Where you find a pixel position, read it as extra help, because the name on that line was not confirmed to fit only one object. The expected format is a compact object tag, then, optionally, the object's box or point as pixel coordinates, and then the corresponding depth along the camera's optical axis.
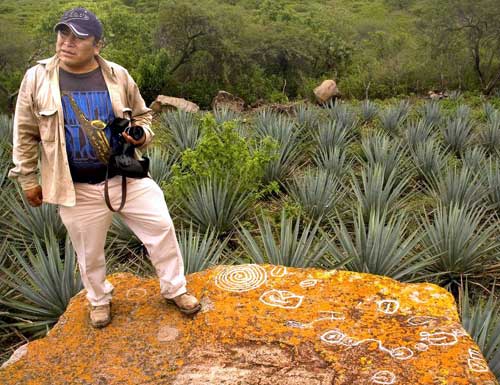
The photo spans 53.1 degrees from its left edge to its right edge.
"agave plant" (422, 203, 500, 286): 3.75
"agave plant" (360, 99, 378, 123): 9.19
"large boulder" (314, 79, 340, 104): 16.03
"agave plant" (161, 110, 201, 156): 6.92
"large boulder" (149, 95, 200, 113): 13.44
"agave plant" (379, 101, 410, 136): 8.00
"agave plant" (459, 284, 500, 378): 2.49
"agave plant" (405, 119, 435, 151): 6.69
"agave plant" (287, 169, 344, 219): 4.75
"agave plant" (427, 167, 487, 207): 4.70
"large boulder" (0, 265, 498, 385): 2.12
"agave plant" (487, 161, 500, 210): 4.89
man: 2.30
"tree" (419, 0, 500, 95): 14.75
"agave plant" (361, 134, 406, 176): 5.64
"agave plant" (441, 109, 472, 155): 7.04
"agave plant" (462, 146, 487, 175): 5.59
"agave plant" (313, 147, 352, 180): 5.63
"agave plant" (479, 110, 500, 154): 6.89
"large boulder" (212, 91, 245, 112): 14.61
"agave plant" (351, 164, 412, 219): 4.66
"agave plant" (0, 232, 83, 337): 3.29
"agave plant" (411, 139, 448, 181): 5.68
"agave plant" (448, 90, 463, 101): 12.23
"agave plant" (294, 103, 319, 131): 7.87
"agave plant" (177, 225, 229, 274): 3.47
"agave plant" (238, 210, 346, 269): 3.41
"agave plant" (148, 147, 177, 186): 5.48
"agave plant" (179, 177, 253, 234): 4.49
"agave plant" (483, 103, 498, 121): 8.80
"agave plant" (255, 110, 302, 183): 5.89
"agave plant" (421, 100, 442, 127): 8.02
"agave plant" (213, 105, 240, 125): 7.74
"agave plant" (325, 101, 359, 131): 7.98
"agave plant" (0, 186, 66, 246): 4.43
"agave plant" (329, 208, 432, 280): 3.38
